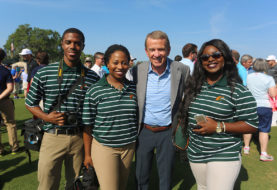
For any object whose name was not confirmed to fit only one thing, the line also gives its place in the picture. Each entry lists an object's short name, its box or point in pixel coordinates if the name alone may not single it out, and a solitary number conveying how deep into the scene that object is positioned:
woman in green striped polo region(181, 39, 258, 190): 1.99
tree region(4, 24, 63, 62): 63.91
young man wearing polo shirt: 2.38
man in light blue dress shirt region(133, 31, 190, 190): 2.59
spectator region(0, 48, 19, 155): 4.69
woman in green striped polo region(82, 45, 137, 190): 2.26
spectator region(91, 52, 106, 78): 7.40
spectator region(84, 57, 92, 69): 9.45
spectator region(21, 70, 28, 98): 12.91
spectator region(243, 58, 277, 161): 4.60
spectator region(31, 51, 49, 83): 4.98
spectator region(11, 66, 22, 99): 15.87
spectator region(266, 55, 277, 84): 7.86
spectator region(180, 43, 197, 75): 5.57
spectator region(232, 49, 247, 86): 5.67
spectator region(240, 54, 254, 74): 6.33
